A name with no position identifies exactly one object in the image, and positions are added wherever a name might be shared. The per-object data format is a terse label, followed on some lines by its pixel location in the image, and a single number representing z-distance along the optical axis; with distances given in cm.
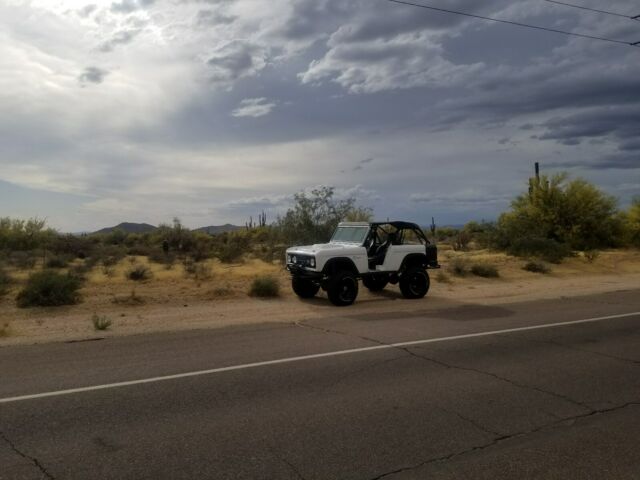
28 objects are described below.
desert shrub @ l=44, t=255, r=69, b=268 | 2653
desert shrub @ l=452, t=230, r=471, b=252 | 3868
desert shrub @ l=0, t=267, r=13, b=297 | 1553
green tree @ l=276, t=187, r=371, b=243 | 2823
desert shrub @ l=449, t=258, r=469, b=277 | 2227
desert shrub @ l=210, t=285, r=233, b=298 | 1678
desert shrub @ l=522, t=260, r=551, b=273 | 2447
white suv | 1478
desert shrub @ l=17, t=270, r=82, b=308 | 1458
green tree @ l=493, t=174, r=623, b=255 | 3428
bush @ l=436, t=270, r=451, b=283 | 2065
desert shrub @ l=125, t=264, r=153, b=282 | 2094
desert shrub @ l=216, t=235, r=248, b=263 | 3019
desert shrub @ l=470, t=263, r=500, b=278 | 2233
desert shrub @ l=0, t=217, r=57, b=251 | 3688
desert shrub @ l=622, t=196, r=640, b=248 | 3641
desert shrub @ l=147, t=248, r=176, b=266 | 3023
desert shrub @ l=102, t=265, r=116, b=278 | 2262
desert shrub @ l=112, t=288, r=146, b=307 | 1509
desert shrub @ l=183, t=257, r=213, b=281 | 2098
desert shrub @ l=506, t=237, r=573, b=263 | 2786
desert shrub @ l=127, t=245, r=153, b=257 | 3571
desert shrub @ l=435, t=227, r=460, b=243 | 5488
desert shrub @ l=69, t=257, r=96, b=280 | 2292
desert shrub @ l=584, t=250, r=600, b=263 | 2866
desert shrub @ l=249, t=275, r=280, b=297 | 1670
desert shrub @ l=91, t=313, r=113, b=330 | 1159
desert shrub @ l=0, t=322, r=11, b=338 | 1112
